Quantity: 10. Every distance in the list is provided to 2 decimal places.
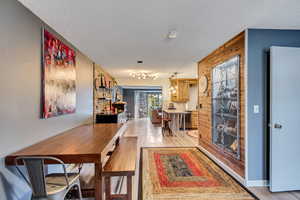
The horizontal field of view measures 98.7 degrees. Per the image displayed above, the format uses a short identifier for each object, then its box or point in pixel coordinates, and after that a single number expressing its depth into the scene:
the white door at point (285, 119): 1.85
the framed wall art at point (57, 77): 1.78
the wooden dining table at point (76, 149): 1.28
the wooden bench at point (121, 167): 1.46
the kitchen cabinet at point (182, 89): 6.40
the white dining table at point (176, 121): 5.38
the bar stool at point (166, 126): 5.19
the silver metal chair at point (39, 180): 1.14
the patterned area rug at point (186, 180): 1.79
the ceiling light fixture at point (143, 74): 4.98
